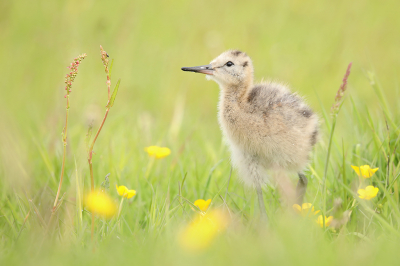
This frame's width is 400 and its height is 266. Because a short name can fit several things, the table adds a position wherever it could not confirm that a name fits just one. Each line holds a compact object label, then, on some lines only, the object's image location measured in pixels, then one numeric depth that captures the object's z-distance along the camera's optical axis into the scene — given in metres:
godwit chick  5.46
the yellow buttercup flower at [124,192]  4.66
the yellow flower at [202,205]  4.87
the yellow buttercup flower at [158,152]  6.01
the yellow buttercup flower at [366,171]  4.80
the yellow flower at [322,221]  4.44
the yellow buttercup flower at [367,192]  4.49
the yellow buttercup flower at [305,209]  4.59
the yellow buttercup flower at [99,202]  3.97
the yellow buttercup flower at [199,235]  3.34
